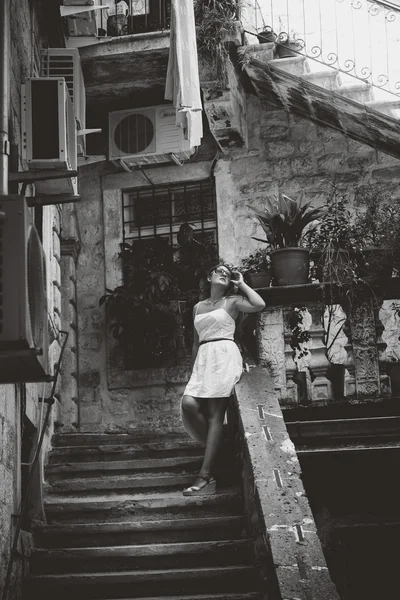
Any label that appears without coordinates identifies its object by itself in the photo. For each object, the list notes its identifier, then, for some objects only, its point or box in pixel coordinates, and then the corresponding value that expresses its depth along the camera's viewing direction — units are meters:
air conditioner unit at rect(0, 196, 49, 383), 4.68
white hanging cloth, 9.45
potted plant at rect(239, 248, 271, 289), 9.17
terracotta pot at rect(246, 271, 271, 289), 9.16
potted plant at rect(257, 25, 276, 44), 11.72
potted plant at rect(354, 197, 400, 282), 8.87
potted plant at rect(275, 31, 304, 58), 11.70
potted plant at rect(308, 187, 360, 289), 8.88
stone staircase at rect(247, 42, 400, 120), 11.05
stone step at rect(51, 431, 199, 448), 9.63
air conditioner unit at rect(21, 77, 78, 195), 8.48
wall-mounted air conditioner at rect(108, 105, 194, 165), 12.22
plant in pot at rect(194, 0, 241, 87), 11.34
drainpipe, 5.31
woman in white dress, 8.39
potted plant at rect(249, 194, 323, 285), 9.10
